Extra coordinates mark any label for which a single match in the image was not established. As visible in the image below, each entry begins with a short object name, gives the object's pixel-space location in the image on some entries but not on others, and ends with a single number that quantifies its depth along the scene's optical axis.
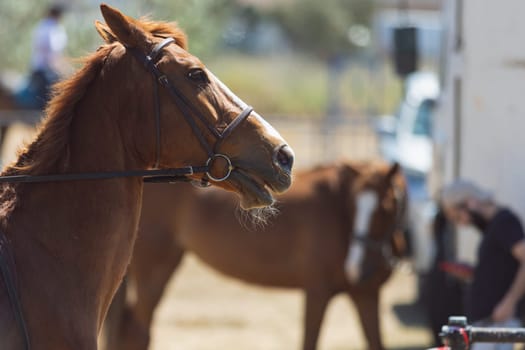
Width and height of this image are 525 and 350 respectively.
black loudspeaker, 17.11
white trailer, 12.59
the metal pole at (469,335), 8.03
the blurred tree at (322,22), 75.19
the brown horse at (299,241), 15.06
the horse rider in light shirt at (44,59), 23.91
